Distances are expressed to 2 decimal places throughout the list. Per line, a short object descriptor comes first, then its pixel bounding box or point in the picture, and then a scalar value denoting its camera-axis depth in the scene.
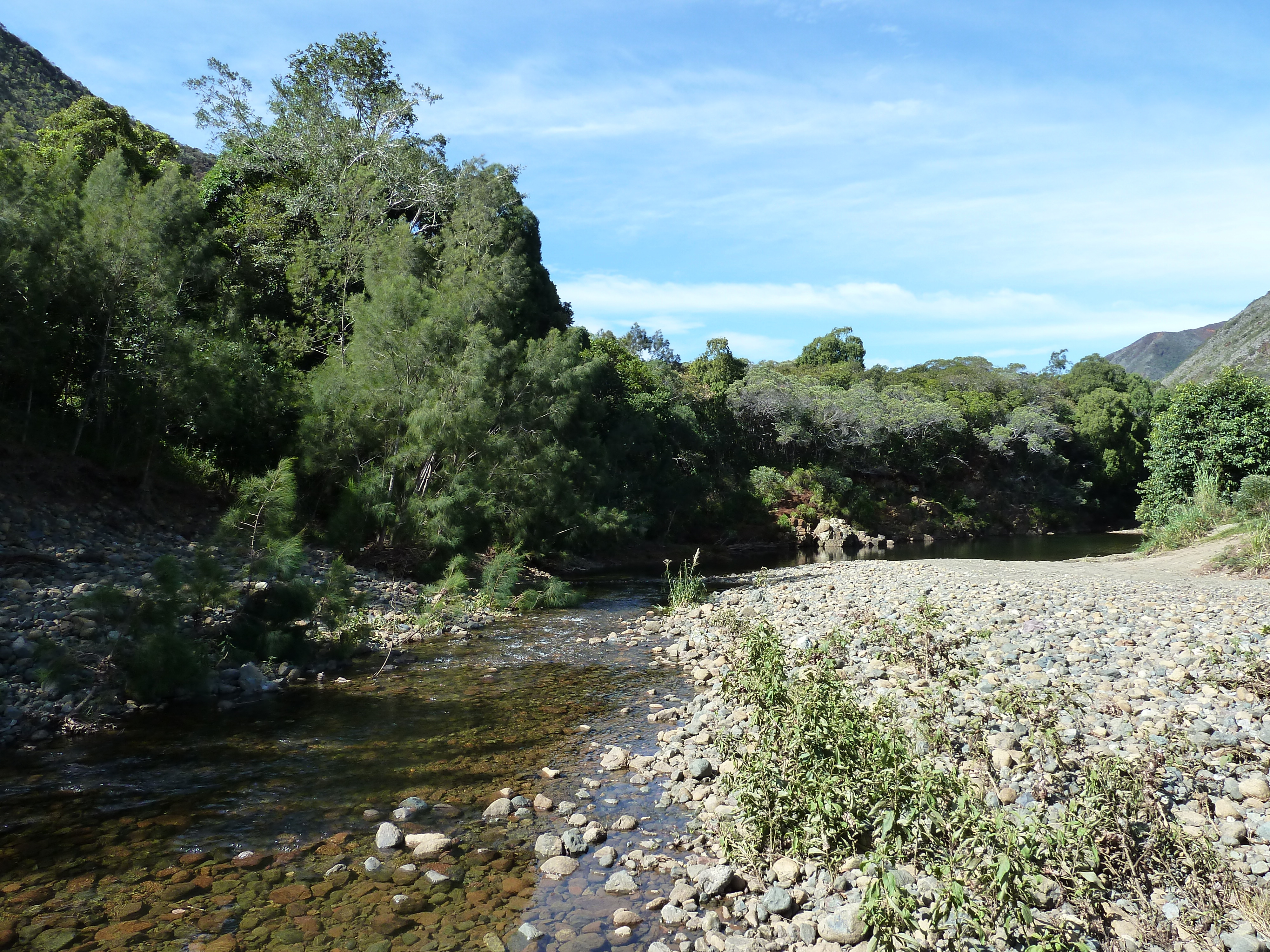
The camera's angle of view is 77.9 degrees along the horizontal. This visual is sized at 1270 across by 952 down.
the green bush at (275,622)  9.73
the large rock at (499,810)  5.92
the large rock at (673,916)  4.48
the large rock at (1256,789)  4.84
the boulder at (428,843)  5.30
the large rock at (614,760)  6.91
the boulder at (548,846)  5.31
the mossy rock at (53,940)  4.22
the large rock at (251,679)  9.03
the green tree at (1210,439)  20.34
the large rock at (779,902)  4.40
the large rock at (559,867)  5.08
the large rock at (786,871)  4.67
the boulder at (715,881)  4.68
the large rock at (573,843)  5.34
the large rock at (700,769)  6.42
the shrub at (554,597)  15.67
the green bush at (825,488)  37.22
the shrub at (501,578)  15.22
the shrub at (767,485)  36.03
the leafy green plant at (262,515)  11.17
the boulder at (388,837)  5.39
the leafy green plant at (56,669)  7.73
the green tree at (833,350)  60.62
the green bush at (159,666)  8.13
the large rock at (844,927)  4.04
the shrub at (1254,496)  18.05
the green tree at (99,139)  21.03
